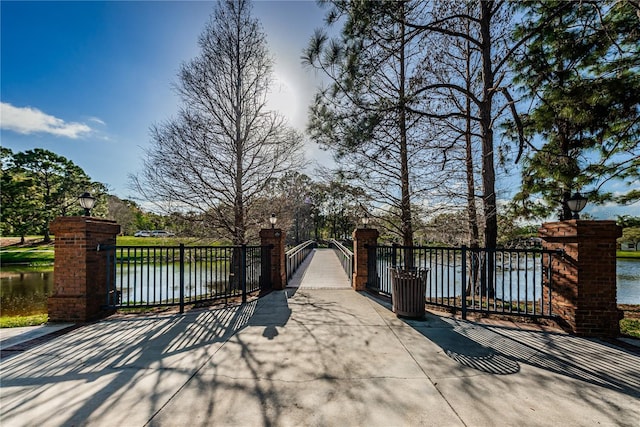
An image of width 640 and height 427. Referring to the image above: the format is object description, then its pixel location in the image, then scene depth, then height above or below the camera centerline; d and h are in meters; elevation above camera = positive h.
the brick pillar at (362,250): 7.11 -0.86
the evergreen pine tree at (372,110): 5.34 +2.41
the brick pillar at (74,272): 4.43 -0.91
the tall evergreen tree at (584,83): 5.17 +2.65
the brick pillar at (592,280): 3.98 -0.94
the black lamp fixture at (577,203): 4.34 +0.23
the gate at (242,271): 4.83 -1.23
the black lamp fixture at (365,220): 7.76 -0.08
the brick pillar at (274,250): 7.14 -0.87
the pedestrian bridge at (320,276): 8.09 -2.21
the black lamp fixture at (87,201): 4.72 +0.28
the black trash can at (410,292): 4.60 -1.28
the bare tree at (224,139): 8.20 +2.46
